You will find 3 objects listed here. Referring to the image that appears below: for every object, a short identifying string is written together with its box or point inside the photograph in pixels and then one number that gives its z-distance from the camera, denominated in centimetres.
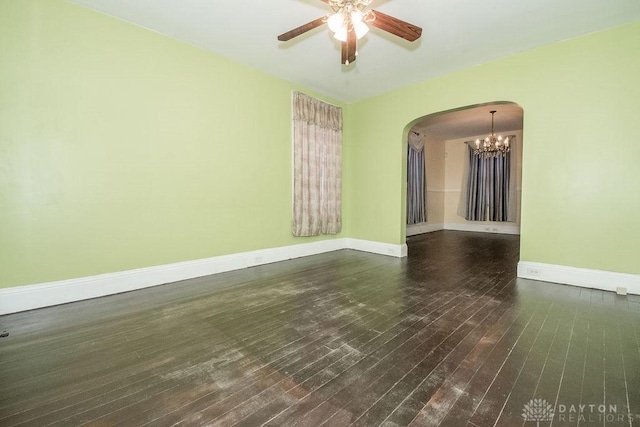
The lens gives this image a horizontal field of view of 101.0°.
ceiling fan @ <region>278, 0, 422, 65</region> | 207
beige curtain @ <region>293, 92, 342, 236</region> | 449
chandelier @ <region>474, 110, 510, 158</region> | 645
